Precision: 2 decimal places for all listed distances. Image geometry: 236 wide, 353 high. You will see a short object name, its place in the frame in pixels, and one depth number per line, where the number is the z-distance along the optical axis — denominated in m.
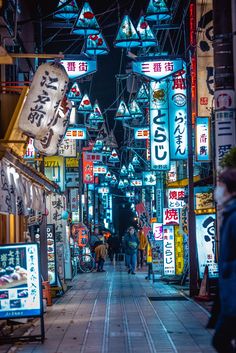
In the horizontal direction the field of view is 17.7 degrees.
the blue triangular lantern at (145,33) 23.05
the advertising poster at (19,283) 13.80
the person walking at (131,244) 37.75
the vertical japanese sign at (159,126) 25.94
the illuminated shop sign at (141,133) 37.03
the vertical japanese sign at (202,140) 20.78
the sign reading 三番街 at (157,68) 22.28
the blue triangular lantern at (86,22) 20.72
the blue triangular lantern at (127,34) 21.31
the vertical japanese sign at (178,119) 25.34
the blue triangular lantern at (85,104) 32.33
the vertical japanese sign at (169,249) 30.36
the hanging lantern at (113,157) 50.88
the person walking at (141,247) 44.28
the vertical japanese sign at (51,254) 24.91
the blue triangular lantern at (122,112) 33.21
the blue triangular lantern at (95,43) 22.34
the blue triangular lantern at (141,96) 33.00
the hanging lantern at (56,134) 16.91
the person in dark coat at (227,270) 6.09
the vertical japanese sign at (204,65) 20.36
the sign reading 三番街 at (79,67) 22.22
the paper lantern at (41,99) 15.45
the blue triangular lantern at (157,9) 21.78
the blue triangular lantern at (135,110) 33.81
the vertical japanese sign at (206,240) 22.30
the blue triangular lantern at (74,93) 30.42
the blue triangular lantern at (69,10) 22.34
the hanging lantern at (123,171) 59.00
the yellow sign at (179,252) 30.29
